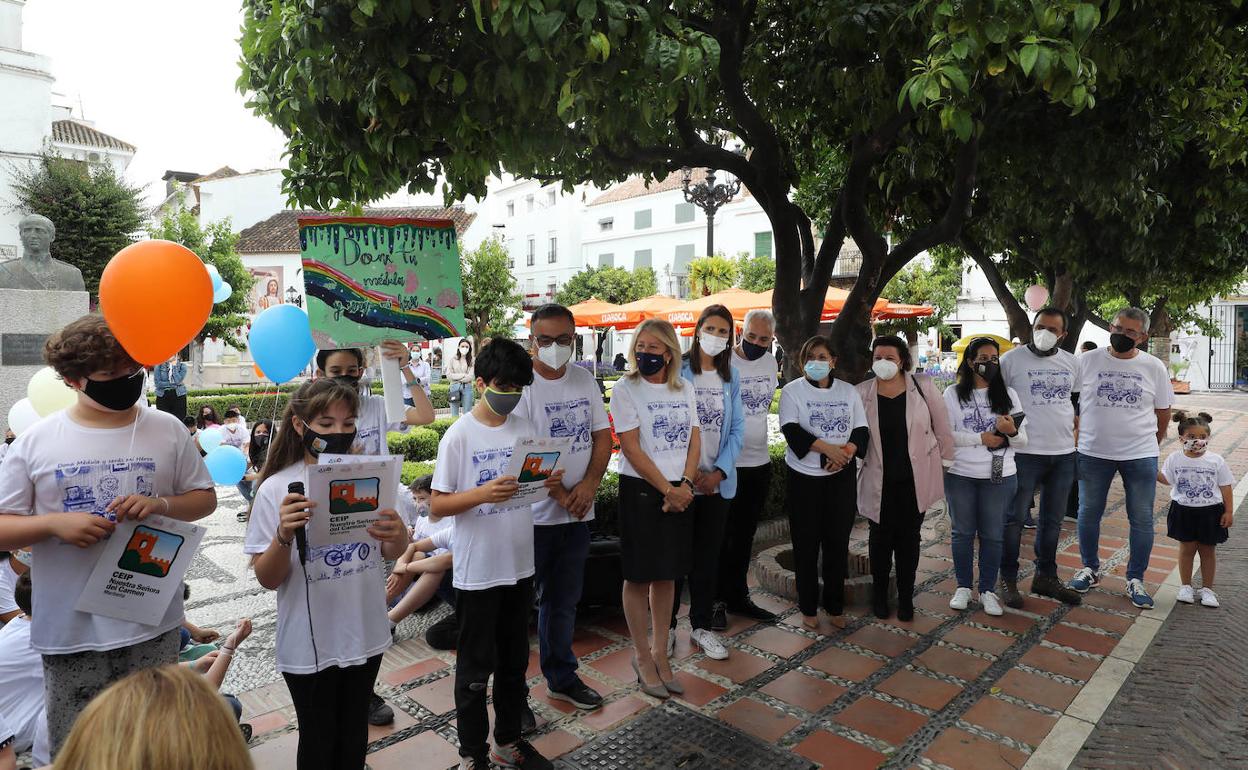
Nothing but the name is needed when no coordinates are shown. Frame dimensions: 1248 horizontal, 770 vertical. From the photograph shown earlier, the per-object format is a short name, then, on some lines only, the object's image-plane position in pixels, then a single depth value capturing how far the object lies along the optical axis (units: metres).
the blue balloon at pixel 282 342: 4.38
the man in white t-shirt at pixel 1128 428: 5.43
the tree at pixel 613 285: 41.49
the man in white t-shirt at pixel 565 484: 3.75
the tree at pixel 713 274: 27.55
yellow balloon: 4.31
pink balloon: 12.14
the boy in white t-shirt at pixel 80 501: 2.40
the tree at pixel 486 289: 32.19
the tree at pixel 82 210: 21.75
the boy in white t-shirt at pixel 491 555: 3.11
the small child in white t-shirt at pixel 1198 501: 5.25
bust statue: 7.71
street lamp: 14.31
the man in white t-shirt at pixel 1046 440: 5.40
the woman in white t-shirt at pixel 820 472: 4.77
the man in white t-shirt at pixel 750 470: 4.97
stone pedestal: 7.85
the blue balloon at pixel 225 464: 6.34
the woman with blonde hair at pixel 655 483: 3.90
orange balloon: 2.73
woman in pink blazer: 4.96
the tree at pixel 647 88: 2.99
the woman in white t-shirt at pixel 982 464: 5.11
